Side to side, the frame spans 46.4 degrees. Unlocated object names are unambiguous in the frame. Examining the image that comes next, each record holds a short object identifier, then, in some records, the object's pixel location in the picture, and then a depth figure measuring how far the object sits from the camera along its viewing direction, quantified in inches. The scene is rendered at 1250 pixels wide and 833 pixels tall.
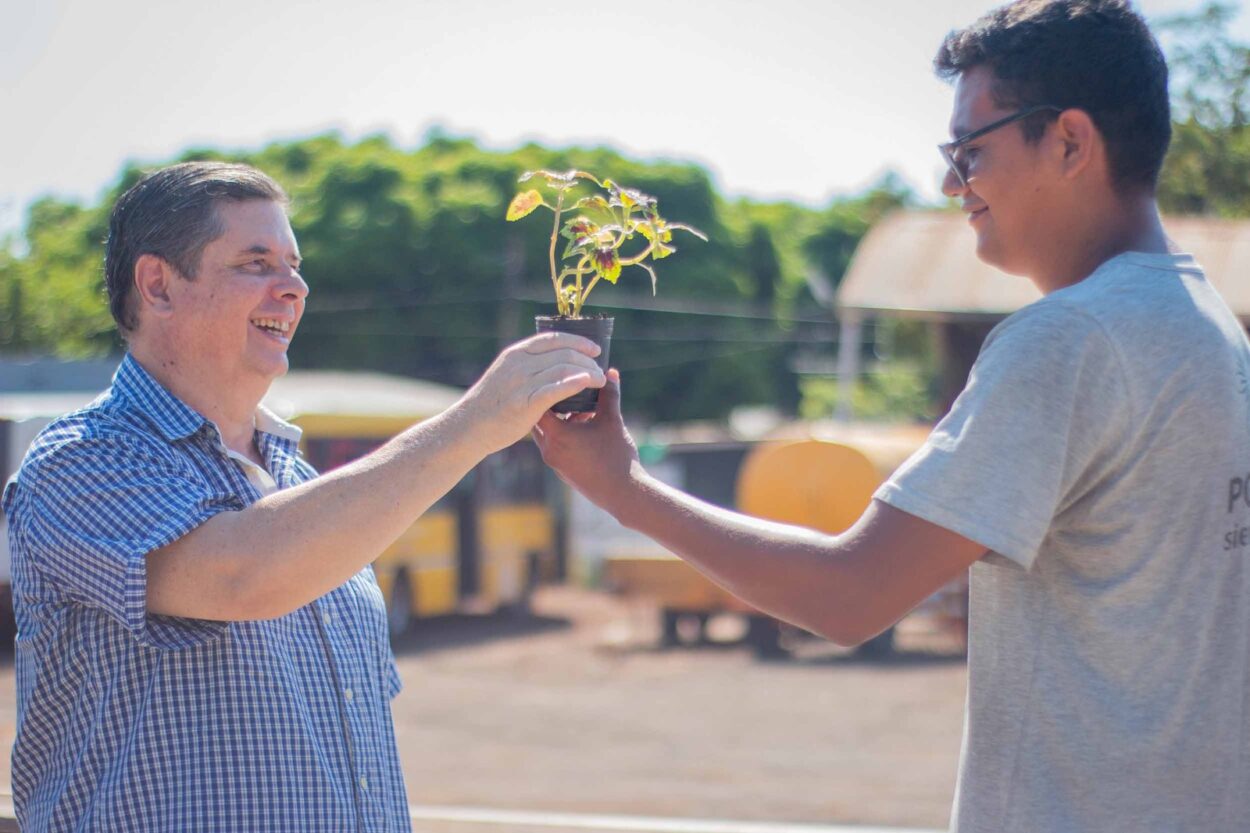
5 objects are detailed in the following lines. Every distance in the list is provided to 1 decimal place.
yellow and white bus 655.1
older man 77.9
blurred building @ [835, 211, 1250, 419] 639.8
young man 67.1
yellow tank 598.5
